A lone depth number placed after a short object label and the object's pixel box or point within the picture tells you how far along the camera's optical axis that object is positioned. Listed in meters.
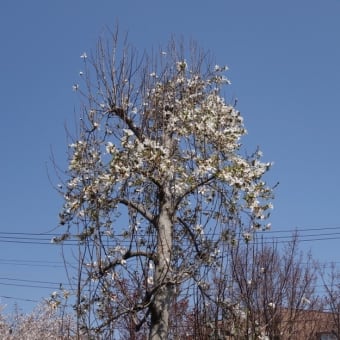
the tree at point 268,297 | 8.78
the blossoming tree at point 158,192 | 7.87
